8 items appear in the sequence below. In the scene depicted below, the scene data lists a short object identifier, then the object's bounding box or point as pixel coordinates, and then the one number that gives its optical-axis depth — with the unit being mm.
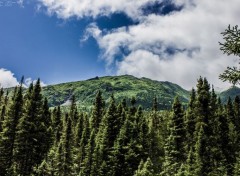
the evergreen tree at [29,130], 53438
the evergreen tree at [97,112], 86062
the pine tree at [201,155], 47688
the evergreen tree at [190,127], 61656
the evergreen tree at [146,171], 41062
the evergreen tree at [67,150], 79125
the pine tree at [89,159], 71188
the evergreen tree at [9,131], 57125
